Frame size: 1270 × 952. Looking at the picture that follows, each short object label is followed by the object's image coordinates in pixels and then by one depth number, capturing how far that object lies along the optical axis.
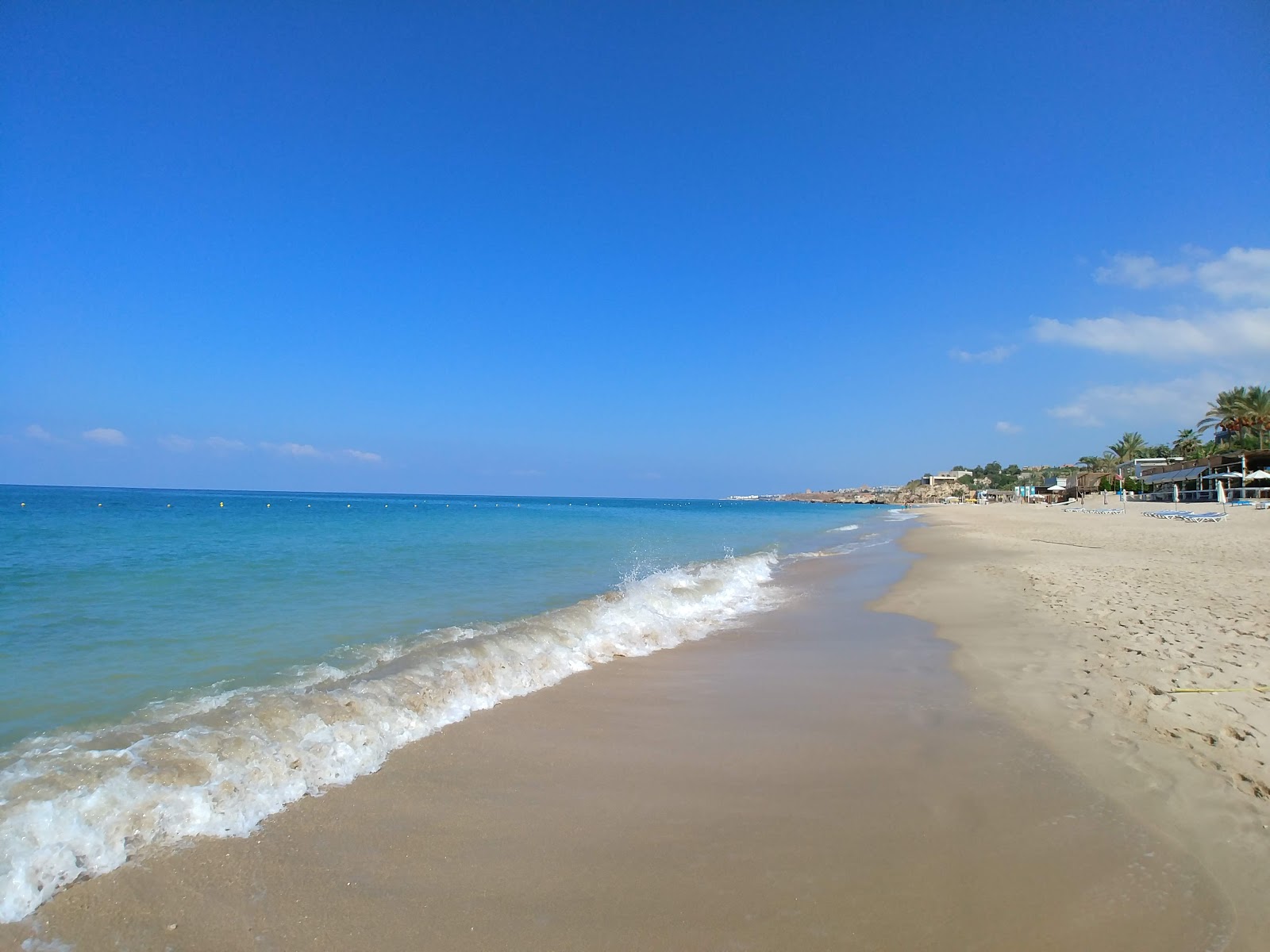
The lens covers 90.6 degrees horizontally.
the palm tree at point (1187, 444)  68.29
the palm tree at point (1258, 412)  50.62
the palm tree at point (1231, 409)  51.81
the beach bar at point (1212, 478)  42.50
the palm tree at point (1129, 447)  82.56
